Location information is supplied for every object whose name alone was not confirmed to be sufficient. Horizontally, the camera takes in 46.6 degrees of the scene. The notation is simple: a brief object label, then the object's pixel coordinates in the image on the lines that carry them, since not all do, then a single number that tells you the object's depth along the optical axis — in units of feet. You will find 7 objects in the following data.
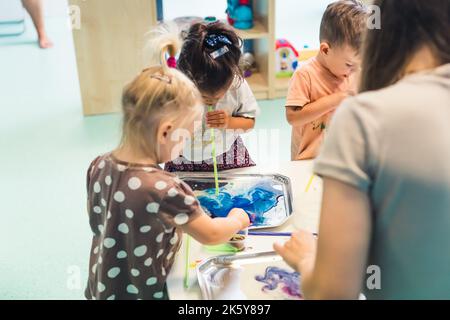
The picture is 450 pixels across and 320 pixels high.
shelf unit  8.47
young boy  4.17
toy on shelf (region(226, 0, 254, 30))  9.33
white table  2.98
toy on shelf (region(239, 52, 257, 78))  9.90
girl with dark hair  3.87
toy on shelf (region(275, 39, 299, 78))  9.68
